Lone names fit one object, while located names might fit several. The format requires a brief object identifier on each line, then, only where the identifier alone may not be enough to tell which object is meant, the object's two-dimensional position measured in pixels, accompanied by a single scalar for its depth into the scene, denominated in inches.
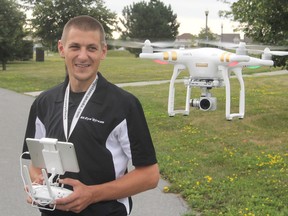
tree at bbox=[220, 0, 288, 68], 401.7
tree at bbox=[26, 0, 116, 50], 944.3
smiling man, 87.4
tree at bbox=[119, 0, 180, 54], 2755.9
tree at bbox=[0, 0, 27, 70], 1182.3
